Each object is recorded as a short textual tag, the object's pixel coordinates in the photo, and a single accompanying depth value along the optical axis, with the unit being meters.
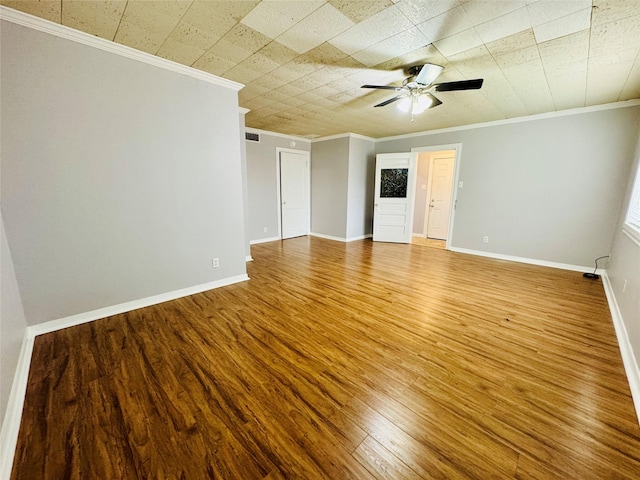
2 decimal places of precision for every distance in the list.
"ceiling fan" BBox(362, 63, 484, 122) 2.34
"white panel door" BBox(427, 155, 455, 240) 6.26
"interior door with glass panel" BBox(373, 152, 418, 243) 5.61
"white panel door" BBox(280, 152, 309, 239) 6.00
